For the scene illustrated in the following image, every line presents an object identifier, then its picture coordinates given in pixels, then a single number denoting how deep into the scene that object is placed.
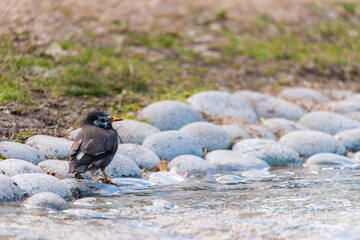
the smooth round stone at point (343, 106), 21.17
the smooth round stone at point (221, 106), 18.91
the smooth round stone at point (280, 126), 18.30
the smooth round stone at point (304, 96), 21.87
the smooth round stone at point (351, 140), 17.72
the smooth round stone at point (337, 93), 23.22
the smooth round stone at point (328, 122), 18.89
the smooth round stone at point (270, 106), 20.12
